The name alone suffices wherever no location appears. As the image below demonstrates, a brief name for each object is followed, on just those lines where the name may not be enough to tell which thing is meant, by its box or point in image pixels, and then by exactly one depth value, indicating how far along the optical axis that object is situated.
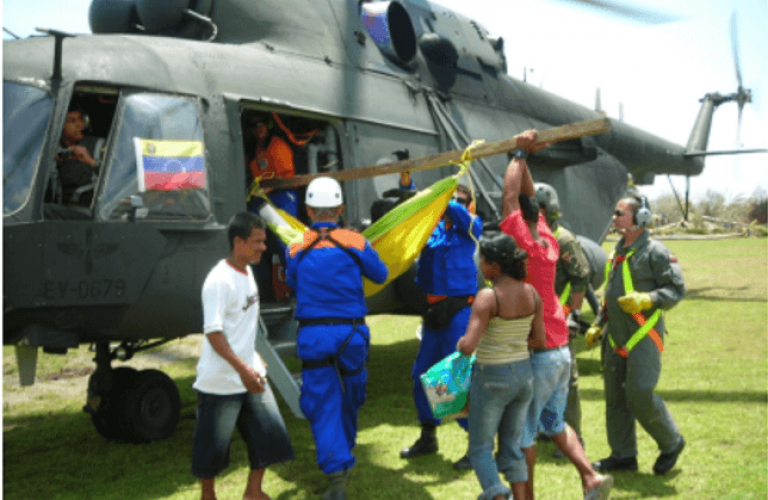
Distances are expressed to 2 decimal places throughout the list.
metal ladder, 4.50
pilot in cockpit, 4.40
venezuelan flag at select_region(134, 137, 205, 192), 4.41
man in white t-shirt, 3.39
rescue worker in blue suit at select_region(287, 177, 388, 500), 3.89
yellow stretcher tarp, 4.78
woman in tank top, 3.29
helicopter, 4.19
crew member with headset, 4.37
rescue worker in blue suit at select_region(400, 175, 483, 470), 4.82
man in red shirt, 3.59
